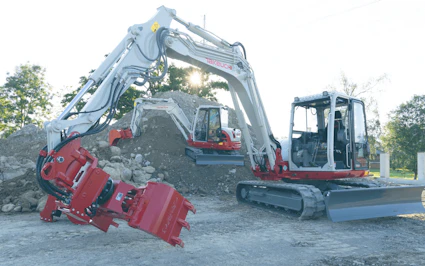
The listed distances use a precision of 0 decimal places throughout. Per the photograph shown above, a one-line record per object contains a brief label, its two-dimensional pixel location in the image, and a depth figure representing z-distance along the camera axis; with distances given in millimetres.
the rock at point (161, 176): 11148
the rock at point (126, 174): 9703
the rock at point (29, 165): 9513
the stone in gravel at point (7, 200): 7805
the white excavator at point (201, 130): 14891
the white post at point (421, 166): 15203
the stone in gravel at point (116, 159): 10976
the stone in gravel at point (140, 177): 10130
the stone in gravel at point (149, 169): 11320
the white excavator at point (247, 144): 4500
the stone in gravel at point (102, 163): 9680
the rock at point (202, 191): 10547
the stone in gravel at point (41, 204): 7436
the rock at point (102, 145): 12898
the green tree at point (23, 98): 28828
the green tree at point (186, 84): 28328
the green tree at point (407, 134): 20125
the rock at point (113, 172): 8923
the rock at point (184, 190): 10352
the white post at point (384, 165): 16656
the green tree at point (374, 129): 25375
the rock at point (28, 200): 7629
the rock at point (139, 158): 13031
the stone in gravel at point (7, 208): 7413
